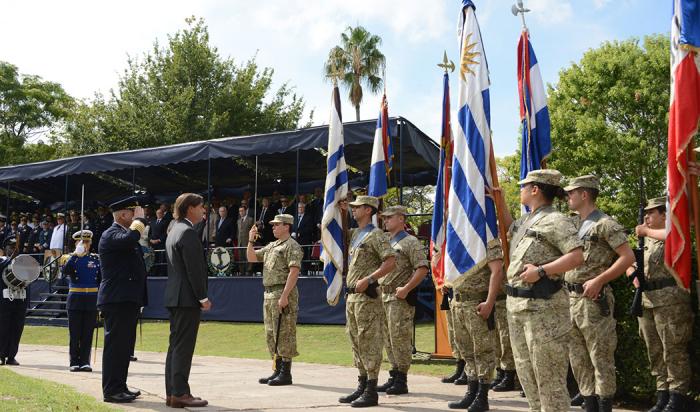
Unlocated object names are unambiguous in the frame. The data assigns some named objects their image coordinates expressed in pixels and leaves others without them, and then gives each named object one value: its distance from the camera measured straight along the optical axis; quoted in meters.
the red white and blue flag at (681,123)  5.84
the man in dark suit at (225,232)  16.78
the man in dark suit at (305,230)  15.30
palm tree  37.78
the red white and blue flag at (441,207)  8.16
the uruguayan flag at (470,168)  6.40
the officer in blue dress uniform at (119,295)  6.82
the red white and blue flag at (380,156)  10.03
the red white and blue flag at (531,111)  7.44
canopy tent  14.46
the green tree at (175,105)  30.38
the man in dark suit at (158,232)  17.53
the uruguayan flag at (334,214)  8.60
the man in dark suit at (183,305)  6.40
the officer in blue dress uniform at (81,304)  9.39
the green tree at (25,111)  37.00
